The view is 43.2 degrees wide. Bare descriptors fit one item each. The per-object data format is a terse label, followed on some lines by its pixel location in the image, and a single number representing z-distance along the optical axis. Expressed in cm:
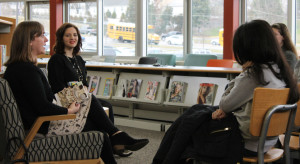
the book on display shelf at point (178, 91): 493
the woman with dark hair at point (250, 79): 213
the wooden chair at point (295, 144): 252
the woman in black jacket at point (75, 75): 315
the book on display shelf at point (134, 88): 537
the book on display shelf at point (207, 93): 468
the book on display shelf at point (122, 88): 546
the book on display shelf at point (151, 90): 521
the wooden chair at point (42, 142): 216
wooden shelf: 435
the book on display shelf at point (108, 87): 556
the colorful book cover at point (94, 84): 570
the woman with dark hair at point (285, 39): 389
